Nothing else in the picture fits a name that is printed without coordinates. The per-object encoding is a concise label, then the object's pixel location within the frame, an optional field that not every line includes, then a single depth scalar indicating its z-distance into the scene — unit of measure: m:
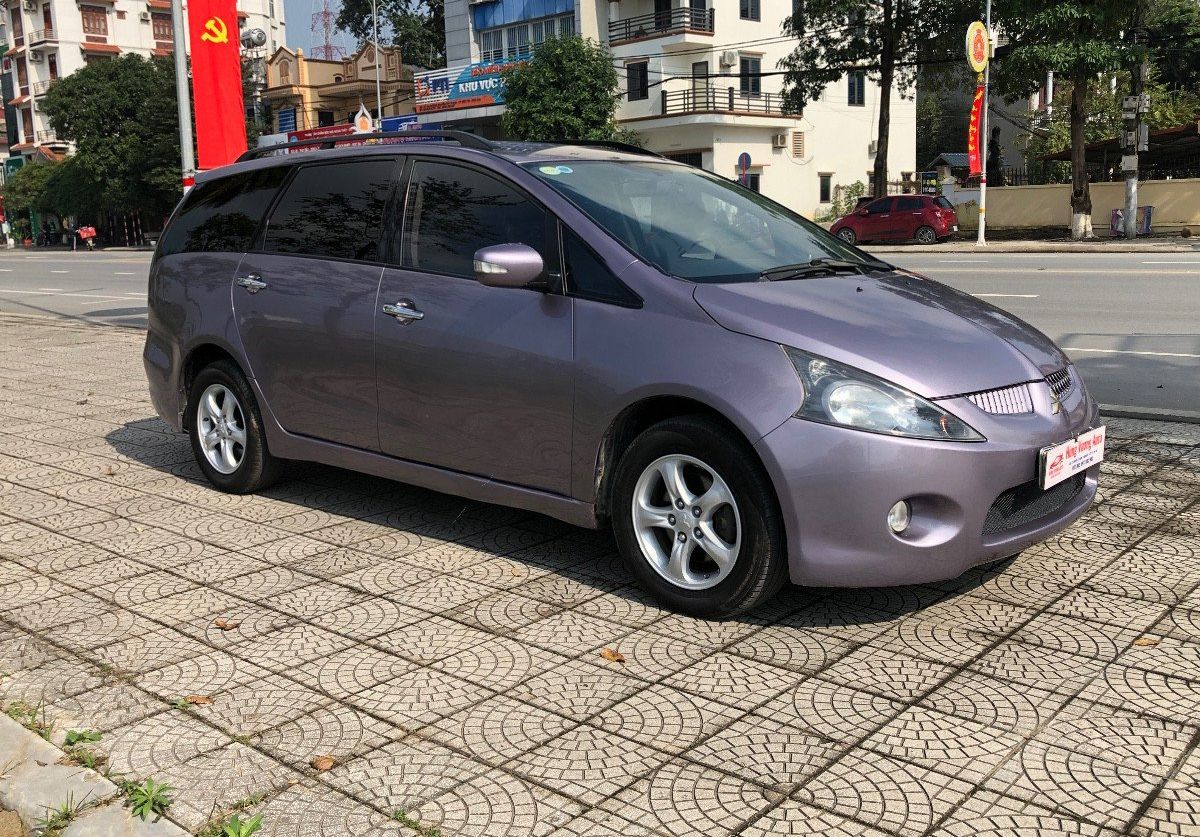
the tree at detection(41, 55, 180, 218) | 60.19
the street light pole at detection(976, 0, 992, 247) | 30.95
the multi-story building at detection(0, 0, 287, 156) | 78.31
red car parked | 33.41
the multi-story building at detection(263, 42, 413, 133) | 62.09
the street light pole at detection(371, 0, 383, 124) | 54.78
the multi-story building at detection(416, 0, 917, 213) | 48.19
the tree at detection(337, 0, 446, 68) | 74.88
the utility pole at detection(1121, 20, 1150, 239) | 29.97
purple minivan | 3.95
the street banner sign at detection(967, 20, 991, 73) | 29.86
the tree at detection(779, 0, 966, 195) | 36.59
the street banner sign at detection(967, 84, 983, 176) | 31.14
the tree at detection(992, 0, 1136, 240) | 29.25
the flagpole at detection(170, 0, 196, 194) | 13.70
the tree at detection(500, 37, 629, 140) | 46.06
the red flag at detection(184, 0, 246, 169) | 11.76
